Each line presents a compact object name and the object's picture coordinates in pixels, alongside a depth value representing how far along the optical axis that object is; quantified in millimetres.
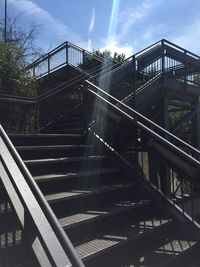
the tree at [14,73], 6008
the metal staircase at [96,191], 1658
